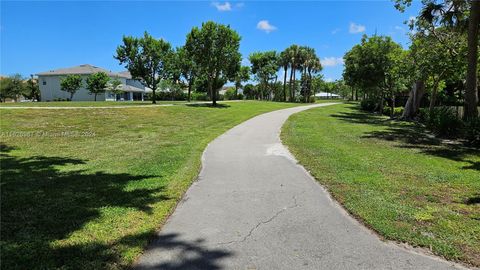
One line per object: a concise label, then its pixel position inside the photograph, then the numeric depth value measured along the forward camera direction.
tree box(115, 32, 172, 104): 33.75
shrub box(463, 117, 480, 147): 13.16
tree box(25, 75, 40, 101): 69.44
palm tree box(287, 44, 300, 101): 67.31
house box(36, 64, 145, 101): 56.50
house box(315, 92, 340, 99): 117.62
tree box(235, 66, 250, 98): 50.39
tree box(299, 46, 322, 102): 68.44
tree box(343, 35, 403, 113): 27.61
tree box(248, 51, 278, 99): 68.62
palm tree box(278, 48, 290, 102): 67.81
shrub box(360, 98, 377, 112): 40.33
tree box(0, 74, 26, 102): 66.31
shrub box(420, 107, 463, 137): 15.74
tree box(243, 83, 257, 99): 84.36
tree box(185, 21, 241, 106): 34.03
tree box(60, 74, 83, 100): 52.09
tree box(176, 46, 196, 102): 43.88
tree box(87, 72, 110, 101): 49.62
